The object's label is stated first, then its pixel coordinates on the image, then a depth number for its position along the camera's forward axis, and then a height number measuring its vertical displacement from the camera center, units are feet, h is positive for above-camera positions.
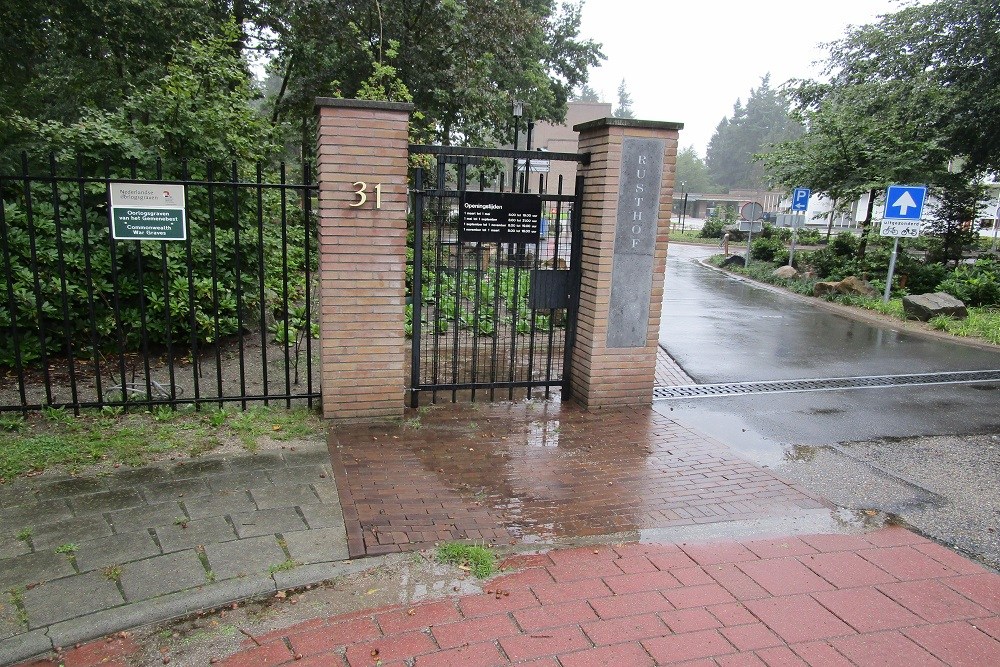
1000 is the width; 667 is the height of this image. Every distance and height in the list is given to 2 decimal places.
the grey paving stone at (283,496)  13.70 -6.18
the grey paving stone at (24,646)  9.25 -6.37
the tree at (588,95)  370.32 +63.81
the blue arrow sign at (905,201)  41.27 +1.43
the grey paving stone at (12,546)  11.43 -6.20
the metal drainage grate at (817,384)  24.11 -6.18
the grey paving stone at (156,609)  9.73 -6.31
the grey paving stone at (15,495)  13.12 -6.15
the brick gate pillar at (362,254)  17.21 -1.48
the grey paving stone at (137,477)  14.17 -6.13
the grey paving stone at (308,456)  15.88 -6.17
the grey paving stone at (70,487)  13.52 -6.14
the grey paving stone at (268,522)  12.59 -6.20
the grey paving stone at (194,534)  11.98 -6.19
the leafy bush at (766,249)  73.39 -3.37
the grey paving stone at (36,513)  12.44 -6.17
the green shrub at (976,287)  45.39 -3.93
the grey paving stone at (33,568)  10.75 -6.23
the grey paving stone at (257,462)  15.31 -6.15
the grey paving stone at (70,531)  11.85 -6.19
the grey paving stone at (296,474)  14.79 -6.17
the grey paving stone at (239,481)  14.30 -6.16
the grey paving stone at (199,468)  14.79 -6.13
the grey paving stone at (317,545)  11.86 -6.23
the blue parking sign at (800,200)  63.67 +1.83
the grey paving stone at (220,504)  13.16 -6.17
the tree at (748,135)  308.40 +37.19
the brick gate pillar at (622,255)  19.54 -1.30
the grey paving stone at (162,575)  10.65 -6.23
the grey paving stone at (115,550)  11.31 -6.20
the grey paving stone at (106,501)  13.05 -6.16
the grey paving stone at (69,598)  9.99 -6.27
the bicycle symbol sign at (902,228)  41.81 -0.20
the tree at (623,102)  382.42 +63.88
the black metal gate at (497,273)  18.86 -2.03
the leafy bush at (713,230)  126.82 -2.70
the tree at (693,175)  311.88 +18.06
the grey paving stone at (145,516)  12.50 -6.17
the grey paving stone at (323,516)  13.01 -6.22
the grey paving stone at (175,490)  13.67 -6.15
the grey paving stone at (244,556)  11.30 -6.23
